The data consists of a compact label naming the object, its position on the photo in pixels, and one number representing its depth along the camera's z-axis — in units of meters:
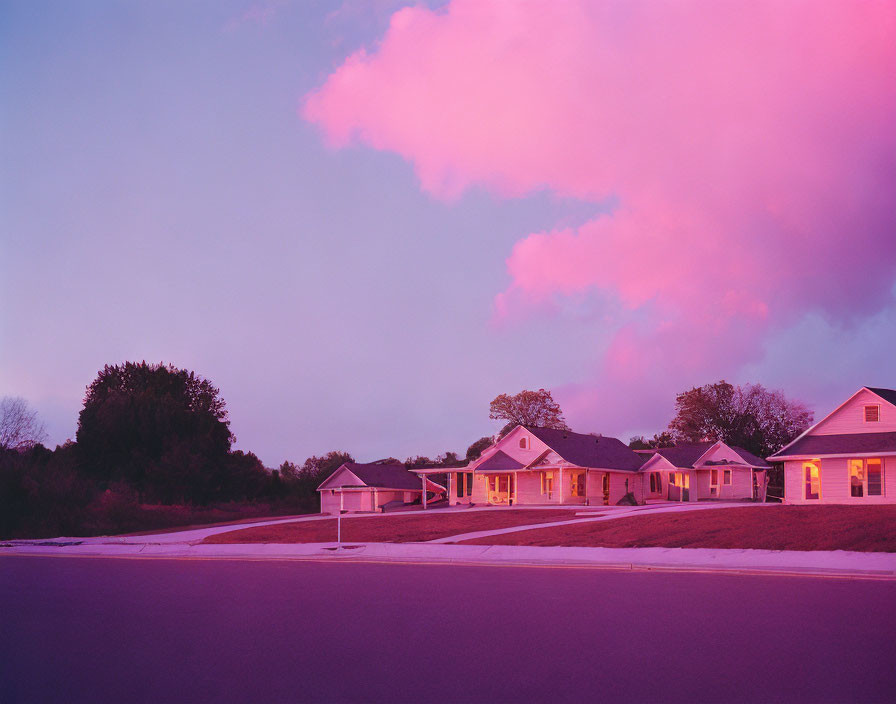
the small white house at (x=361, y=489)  67.75
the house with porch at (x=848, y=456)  44.25
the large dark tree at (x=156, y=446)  67.56
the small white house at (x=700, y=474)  62.97
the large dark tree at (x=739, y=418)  92.88
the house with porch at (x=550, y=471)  58.84
